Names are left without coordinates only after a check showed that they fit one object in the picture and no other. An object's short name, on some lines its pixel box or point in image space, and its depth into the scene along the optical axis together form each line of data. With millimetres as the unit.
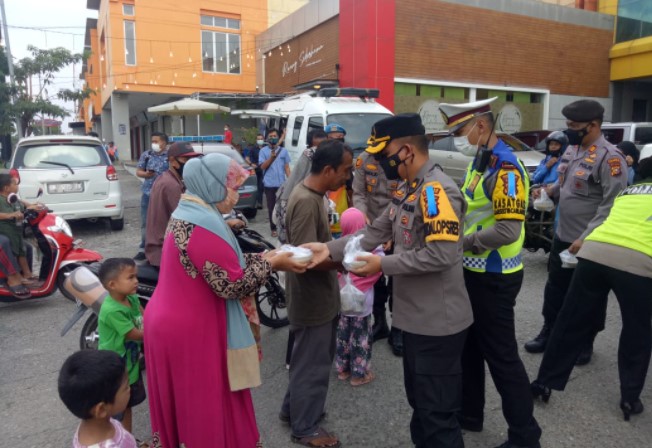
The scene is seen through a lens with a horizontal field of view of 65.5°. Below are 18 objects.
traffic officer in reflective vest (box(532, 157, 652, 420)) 2984
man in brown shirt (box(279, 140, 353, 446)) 2930
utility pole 18953
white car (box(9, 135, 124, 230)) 8422
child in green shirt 2883
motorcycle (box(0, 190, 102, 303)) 5305
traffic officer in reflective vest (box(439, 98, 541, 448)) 2721
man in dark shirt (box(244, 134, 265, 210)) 11602
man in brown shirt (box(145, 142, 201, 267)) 4434
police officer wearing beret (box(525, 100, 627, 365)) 3523
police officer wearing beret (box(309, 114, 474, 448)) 2344
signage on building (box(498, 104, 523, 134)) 17484
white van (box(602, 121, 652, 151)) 10055
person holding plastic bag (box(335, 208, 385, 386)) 3623
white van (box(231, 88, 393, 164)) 9844
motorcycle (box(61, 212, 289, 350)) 3357
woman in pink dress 2164
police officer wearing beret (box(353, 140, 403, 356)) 4480
